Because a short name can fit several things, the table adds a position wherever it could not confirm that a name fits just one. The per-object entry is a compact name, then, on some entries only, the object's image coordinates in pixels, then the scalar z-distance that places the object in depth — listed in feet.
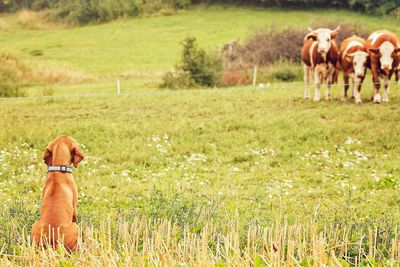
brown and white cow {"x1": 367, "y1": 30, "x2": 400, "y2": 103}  57.82
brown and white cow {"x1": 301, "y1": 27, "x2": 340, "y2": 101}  60.23
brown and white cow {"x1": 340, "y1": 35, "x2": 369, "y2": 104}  58.44
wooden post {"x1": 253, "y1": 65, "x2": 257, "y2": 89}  81.86
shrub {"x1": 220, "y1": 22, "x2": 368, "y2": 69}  102.12
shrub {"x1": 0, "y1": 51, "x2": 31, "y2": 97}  74.90
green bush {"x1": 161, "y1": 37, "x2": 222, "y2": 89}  80.79
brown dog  19.53
